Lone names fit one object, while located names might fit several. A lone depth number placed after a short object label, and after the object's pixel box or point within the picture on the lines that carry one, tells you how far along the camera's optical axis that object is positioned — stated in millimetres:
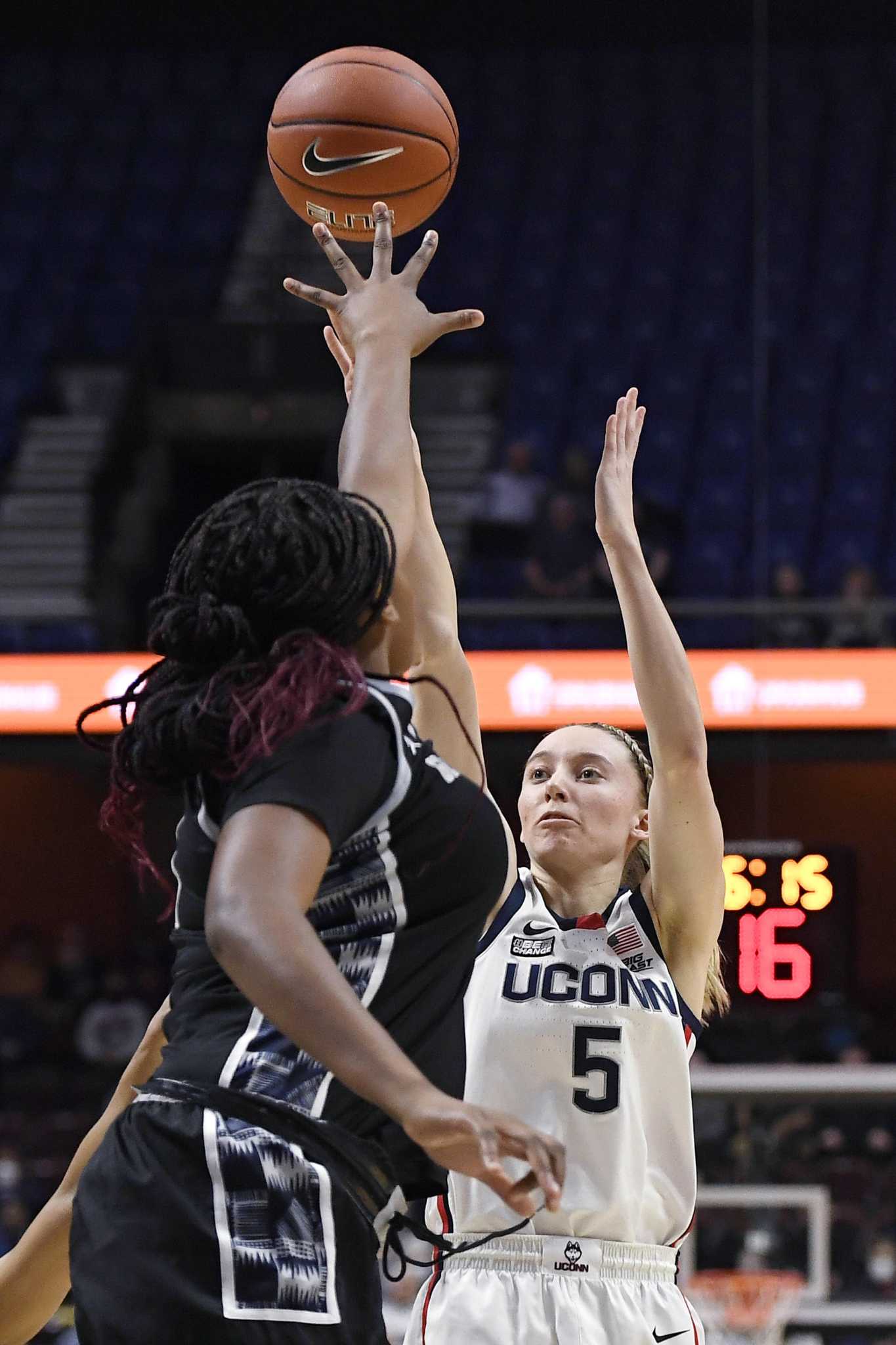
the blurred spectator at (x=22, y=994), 19781
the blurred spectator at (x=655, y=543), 19078
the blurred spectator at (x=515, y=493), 20687
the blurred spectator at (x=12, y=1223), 16312
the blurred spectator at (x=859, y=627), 17203
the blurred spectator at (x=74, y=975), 20672
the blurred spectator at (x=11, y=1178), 16797
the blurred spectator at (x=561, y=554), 19203
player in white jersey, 5238
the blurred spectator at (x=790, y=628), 17766
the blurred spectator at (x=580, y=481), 19828
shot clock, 10687
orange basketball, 5816
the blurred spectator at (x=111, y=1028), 19734
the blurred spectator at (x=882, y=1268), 13906
